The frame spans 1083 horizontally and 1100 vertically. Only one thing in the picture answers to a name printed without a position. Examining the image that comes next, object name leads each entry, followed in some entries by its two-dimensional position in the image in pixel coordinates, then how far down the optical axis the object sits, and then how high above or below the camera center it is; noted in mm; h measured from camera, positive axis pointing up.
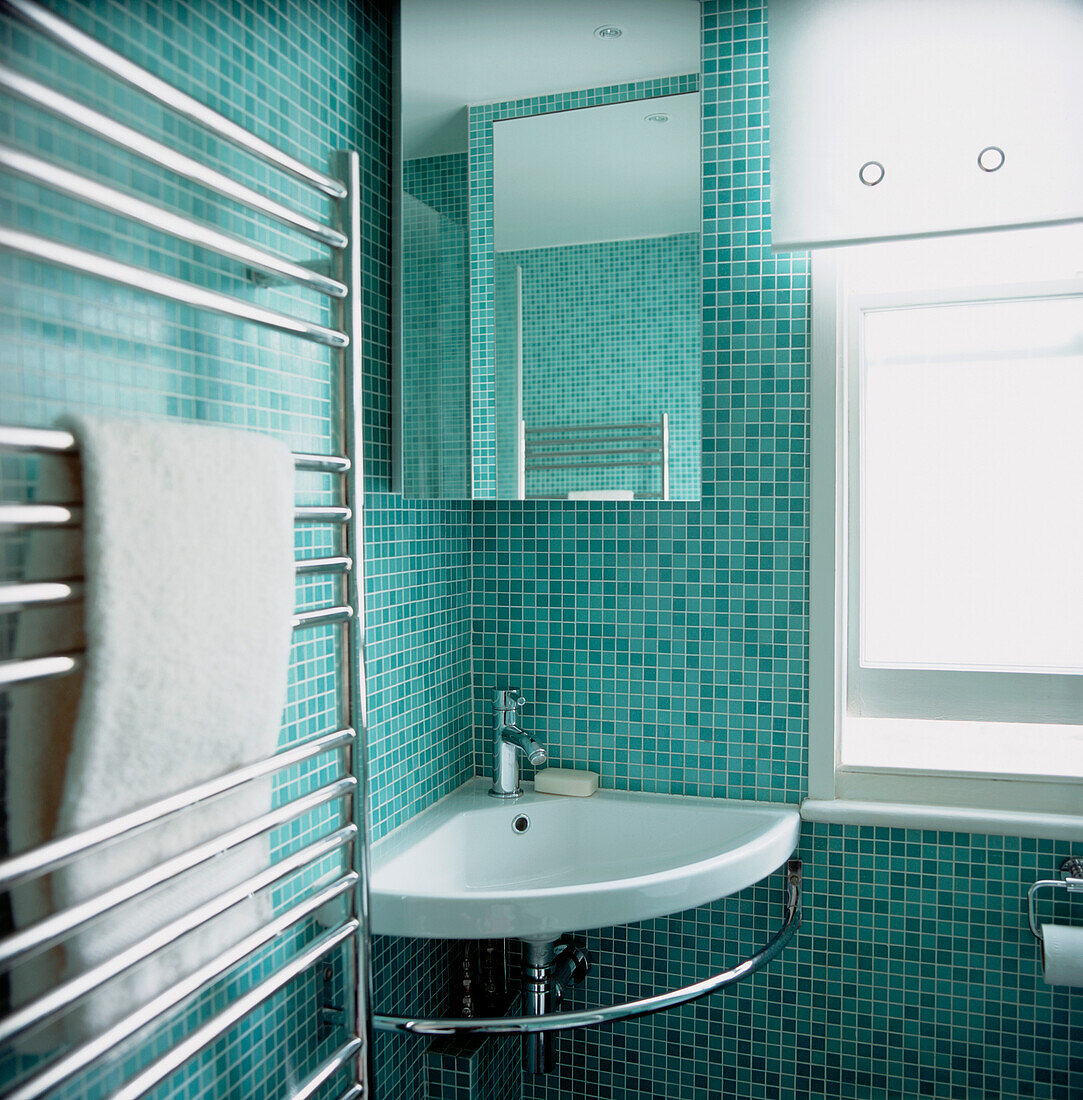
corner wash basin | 1120 -506
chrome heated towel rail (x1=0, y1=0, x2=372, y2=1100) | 640 -99
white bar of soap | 1590 -467
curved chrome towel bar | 1157 -662
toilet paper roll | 1304 -651
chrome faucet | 1595 -390
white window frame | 1455 -344
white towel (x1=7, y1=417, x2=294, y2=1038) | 686 -112
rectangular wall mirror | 1426 +426
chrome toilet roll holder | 1369 -568
